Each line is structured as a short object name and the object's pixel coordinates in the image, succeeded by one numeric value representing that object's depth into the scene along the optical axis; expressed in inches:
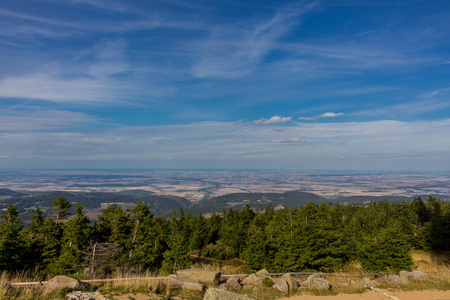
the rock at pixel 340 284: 581.3
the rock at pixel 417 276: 626.8
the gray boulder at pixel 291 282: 537.8
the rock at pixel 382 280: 611.5
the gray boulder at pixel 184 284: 492.1
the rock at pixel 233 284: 529.2
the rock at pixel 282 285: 516.5
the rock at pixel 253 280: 555.5
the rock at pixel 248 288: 525.0
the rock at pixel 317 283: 547.2
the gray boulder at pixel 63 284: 407.8
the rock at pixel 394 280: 597.6
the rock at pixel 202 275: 554.9
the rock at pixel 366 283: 579.8
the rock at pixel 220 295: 413.1
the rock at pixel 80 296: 377.6
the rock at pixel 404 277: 599.5
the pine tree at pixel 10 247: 847.1
